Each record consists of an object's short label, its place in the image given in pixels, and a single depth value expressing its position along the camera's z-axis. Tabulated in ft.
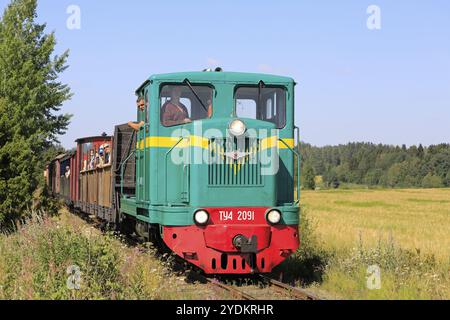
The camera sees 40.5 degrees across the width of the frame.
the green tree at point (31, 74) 99.86
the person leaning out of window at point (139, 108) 36.67
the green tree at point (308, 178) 366.63
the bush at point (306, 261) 35.68
